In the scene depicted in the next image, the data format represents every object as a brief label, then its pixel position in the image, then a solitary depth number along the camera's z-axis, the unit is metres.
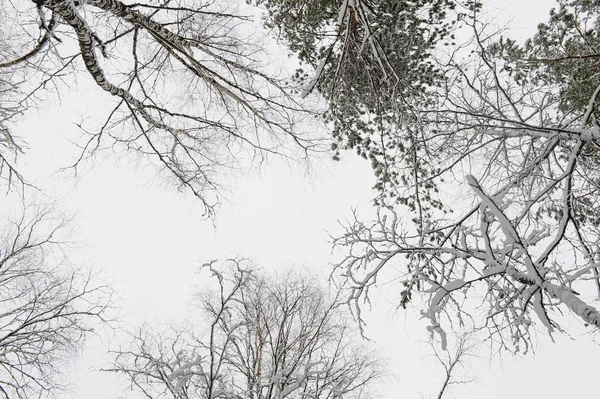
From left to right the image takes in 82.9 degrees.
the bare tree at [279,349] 6.02
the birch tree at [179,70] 4.11
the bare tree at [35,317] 6.80
